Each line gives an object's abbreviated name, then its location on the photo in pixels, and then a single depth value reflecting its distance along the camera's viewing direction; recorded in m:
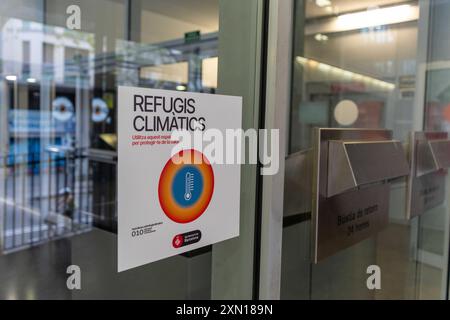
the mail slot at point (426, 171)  1.97
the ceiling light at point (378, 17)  1.97
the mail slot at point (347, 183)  1.44
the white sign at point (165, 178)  0.97
